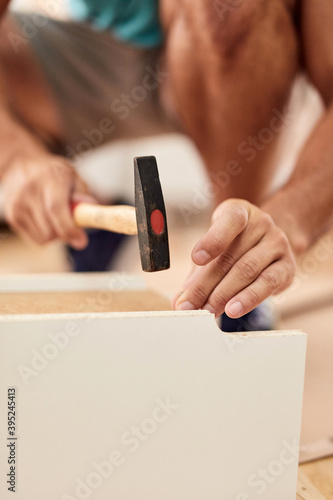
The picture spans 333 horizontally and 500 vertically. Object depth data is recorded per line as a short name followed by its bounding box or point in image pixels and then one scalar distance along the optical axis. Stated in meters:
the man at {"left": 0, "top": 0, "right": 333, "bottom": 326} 1.04
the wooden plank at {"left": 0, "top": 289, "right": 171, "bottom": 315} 1.07
